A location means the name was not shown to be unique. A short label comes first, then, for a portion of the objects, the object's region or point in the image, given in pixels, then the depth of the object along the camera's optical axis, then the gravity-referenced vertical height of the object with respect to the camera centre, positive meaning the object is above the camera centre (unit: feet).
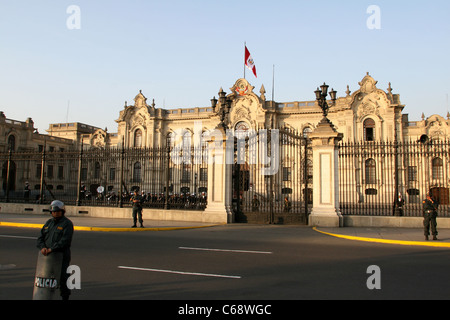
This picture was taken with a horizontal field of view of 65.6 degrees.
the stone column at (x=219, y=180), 54.39 +1.16
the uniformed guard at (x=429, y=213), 37.14 -2.56
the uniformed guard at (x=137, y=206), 47.19 -2.64
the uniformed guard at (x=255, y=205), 56.66 -2.81
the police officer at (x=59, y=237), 15.03 -2.25
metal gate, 53.42 -0.87
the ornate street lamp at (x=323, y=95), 50.60 +13.79
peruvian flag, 132.05 +47.70
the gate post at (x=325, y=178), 49.42 +1.48
